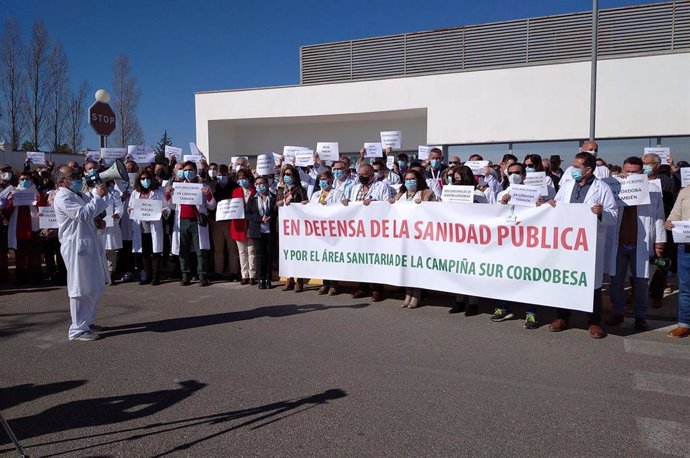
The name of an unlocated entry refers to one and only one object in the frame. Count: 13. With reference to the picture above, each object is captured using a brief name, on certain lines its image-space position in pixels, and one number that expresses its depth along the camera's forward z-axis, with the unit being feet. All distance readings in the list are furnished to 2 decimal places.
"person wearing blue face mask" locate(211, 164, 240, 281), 33.71
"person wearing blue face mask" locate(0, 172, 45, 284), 33.42
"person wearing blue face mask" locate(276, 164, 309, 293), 29.96
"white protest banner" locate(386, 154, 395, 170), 36.74
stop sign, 42.10
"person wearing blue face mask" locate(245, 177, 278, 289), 30.63
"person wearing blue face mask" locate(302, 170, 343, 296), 29.43
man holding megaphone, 20.40
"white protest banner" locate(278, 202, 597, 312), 20.80
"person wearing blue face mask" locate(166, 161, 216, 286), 32.07
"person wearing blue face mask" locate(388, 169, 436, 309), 25.76
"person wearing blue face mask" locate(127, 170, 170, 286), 32.58
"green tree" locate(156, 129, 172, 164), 142.55
